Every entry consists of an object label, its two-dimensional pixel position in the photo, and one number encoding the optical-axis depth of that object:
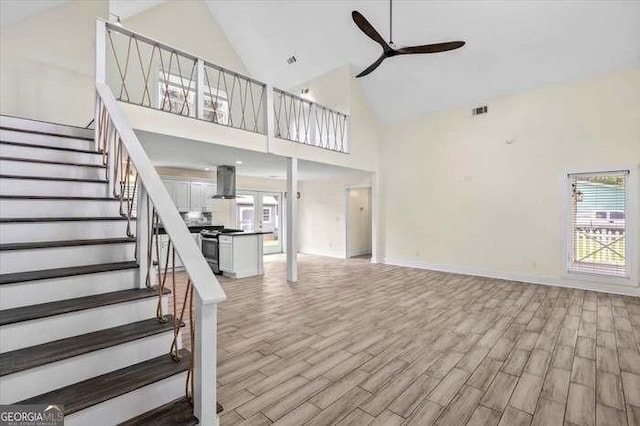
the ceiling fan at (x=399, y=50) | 3.49
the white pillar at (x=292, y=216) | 5.49
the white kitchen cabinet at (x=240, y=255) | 5.91
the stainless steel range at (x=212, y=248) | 6.34
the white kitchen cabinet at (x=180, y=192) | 6.95
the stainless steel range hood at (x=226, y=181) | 6.55
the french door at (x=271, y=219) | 9.30
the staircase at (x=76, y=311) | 1.42
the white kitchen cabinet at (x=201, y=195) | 7.34
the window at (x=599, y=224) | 4.87
